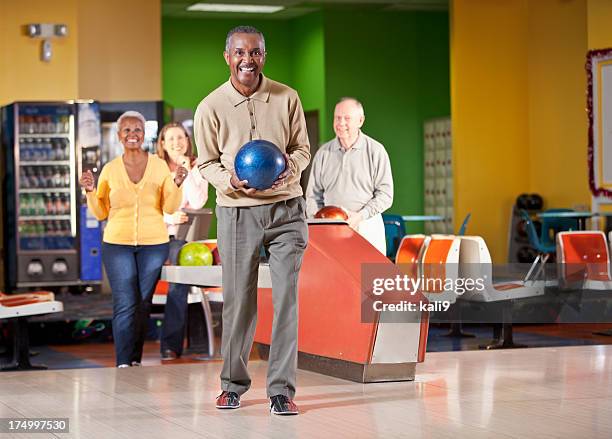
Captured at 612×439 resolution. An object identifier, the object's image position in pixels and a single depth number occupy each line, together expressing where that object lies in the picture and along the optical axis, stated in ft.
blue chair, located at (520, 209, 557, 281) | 40.81
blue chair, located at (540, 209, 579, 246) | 42.56
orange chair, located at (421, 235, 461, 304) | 25.43
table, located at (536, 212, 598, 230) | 39.14
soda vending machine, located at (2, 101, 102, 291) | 39.63
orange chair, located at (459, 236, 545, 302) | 25.58
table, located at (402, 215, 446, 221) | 45.27
